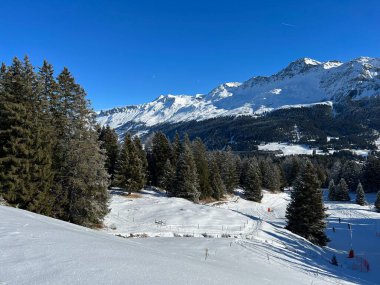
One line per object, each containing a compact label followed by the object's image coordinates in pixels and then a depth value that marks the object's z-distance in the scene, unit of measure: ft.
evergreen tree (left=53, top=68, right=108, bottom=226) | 91.25
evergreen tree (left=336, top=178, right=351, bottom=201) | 307.99
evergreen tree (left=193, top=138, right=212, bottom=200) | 207.51
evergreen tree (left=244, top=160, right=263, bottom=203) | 246.88
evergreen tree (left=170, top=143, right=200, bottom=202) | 176.45
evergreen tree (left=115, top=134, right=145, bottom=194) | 166.50
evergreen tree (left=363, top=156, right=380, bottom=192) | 374.02
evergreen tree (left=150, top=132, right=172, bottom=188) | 214.07
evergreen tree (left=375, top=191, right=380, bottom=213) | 250.57
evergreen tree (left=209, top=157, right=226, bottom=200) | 220.43
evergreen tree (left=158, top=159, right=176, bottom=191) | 185.06
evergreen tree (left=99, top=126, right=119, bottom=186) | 200.44
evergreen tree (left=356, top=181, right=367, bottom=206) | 285.43
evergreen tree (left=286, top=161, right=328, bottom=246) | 127.24
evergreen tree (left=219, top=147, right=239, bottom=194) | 255.70
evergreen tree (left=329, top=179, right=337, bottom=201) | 311.88
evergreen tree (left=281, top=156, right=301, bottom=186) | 399.44
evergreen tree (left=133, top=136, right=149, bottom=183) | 199.91
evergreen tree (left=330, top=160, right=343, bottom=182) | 432.66
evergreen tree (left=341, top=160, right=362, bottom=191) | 405.18
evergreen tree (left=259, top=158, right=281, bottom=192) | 320.91
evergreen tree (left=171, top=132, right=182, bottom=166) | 215.92
